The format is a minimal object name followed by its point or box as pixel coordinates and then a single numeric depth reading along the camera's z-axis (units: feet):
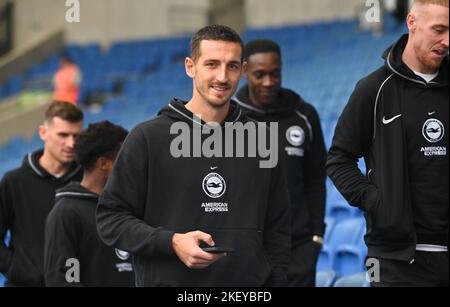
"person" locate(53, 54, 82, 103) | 45.47
